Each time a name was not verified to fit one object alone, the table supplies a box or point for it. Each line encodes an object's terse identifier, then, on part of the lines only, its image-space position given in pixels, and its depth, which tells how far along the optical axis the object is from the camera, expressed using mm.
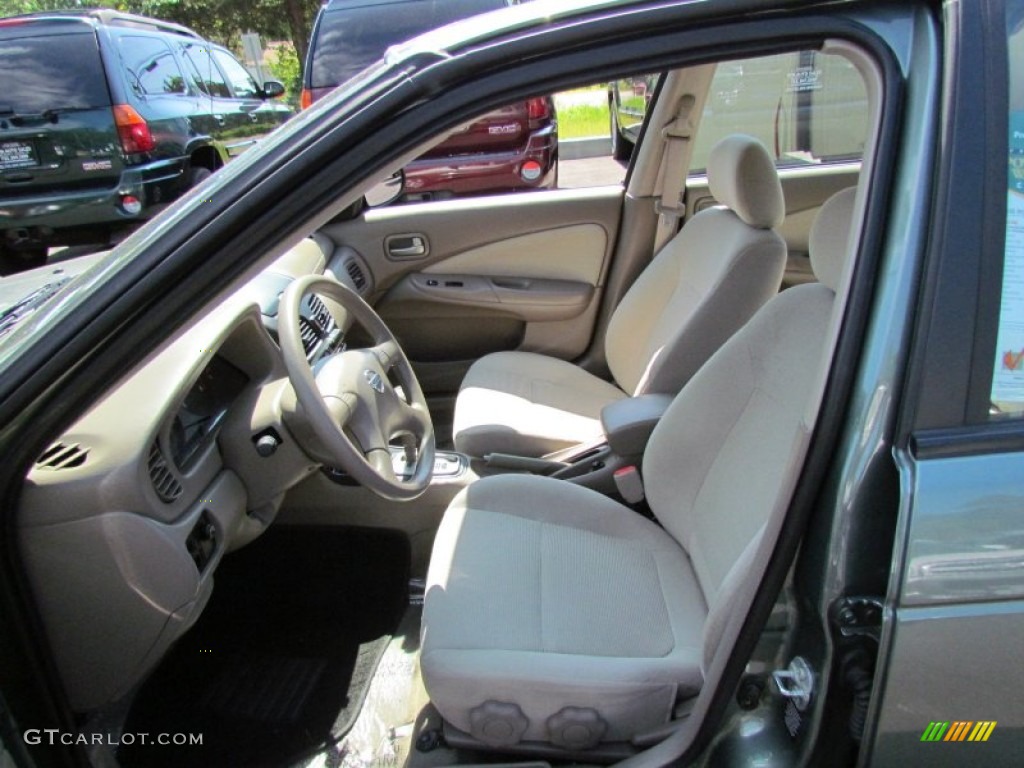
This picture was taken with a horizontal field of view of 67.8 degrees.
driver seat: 1241
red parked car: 4535
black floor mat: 1700
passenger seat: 2018
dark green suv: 5066
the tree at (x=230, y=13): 15195
